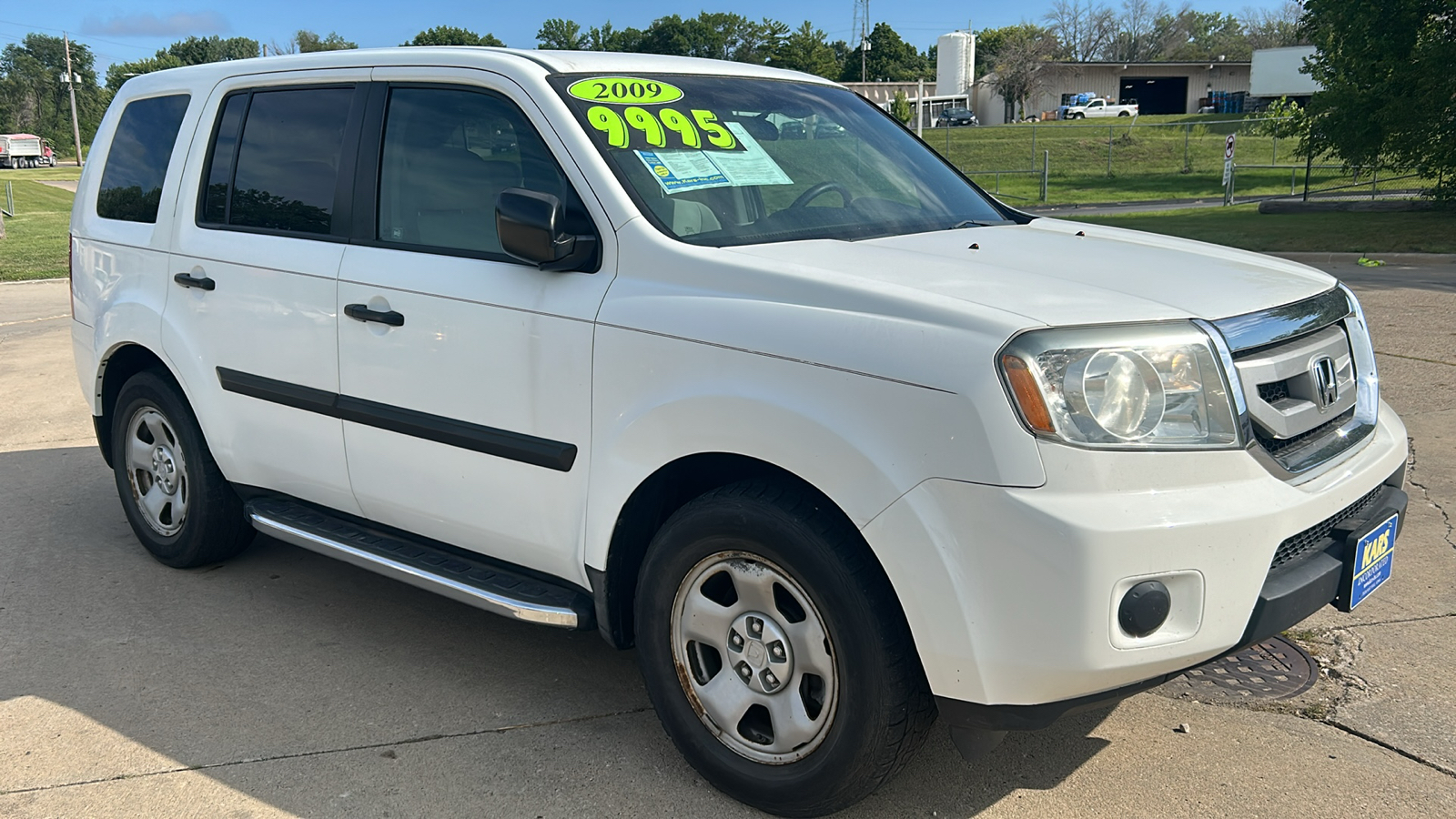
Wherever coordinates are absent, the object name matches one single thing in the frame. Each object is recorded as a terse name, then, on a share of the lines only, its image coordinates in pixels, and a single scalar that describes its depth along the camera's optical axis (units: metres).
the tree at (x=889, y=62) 114.50
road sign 25.02
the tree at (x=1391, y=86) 16.53
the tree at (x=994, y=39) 97.63
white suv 2.48
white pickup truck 69.06
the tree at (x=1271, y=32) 97.88
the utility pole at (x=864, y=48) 96.94
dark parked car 70.12
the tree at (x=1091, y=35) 98.56
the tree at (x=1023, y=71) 72.12
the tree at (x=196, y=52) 106.05
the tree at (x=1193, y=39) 103.69
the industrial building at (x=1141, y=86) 76.56
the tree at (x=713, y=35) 106.94
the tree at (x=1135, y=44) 104.06
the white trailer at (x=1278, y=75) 57.53
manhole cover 3.66
